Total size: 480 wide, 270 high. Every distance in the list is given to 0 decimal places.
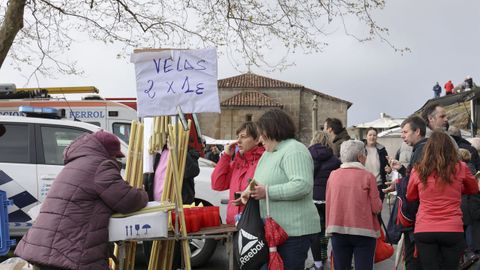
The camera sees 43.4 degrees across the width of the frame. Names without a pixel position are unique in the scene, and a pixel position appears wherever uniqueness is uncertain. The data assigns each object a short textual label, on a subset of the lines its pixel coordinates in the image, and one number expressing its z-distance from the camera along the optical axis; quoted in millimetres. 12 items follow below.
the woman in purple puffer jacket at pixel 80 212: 3738
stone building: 56259
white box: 3938
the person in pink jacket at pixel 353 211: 5301
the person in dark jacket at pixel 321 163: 7215
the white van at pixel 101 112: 10719
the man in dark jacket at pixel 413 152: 5602
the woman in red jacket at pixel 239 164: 5279
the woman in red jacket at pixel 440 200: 5074
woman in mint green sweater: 4145
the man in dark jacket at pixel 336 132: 7941
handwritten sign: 4602
